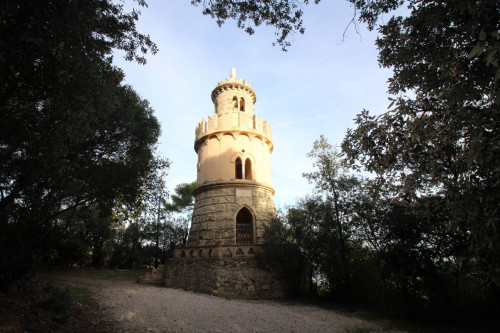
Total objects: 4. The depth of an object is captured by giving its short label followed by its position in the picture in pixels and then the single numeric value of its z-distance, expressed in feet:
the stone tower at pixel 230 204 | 40.60
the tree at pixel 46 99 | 15.33
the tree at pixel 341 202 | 37.27
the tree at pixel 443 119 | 11.50
